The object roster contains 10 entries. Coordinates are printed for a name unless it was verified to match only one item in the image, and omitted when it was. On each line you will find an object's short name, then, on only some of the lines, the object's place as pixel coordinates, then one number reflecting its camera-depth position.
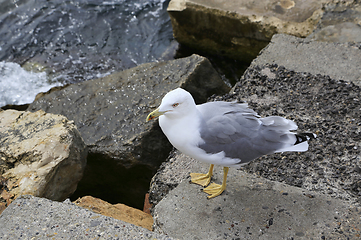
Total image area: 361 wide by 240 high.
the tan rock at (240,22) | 5.04
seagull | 2.46
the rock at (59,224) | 2.10
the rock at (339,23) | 4.34
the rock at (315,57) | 3.77
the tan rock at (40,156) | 2.83
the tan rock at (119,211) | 2.87
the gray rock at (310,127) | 2.84
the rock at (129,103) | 3.76
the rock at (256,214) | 2.38
